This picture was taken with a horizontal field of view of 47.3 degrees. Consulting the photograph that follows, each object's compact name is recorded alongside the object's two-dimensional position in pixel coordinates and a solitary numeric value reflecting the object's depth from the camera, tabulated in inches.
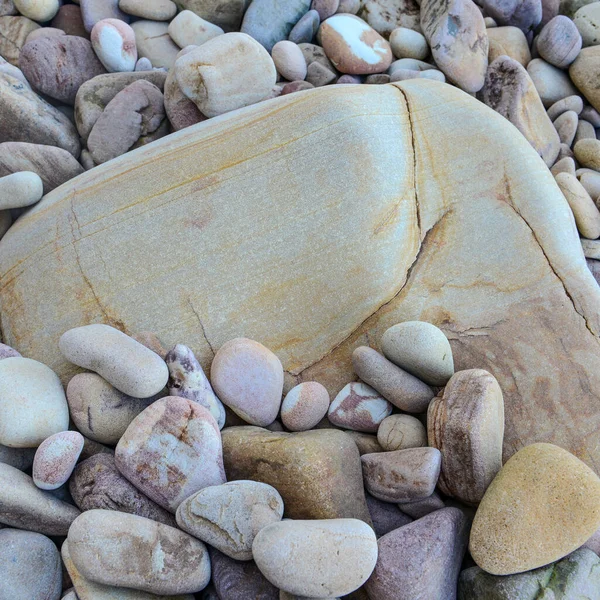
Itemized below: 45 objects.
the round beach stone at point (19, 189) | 34.3
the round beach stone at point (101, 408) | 27.4
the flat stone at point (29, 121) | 38.8
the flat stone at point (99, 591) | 23.2
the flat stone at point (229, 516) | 23.9
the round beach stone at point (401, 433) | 27.8
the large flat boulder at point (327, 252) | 30.5
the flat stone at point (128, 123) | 39.7
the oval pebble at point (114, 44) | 42.8
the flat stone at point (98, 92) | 41.0
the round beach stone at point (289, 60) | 44.1
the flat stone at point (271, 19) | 46.1
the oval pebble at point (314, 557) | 22.1
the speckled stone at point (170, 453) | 25.6
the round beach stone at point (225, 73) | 37.9
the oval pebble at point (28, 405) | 26.1
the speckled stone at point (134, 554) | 22.7
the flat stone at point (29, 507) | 24.4
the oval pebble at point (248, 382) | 28.7
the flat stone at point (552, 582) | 23.0
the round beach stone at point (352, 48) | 45.7
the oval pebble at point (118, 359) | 27.0
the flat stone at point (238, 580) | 23.7
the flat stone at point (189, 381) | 28.2
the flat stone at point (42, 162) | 36.4
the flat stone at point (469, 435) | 25.7
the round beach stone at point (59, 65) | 42.1
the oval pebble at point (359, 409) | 28.9
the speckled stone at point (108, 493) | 25.2
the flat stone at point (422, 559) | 23.2
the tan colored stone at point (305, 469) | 25.2
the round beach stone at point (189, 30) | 46.0
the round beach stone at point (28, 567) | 23.5
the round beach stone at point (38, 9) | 44.8
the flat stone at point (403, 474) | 25.5
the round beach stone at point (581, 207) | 38.0
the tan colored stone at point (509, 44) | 47.9
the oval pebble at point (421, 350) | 28.2
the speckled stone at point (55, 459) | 25.1
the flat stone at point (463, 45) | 45.1
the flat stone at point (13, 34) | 44.3
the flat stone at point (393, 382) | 28.6
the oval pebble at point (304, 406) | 28.8
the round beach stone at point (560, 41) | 47.4
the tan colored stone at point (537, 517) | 23.2
